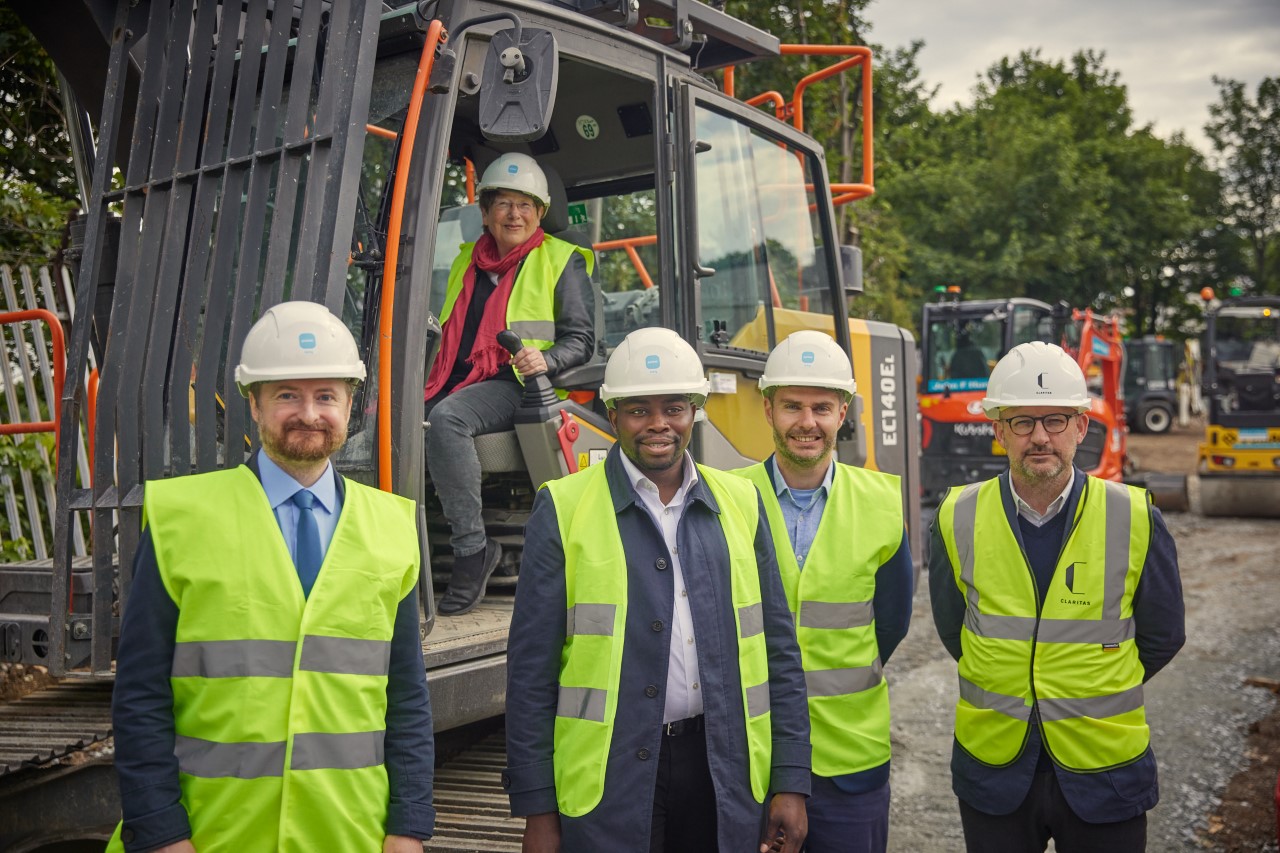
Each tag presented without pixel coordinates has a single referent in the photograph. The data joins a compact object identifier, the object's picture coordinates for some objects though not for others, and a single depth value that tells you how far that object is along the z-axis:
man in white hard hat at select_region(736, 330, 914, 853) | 3.05
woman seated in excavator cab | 4.06
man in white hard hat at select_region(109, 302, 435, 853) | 2.18
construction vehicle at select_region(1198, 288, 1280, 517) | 15.27
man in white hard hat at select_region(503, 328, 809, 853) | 2.53
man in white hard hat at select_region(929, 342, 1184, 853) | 2.98
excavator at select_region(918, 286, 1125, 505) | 15.08
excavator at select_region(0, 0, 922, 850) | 3.23
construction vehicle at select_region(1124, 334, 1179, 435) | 31.33
